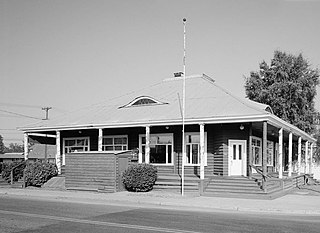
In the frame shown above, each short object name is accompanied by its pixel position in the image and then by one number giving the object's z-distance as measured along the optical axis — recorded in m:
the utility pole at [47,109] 69.68
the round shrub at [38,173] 25.22
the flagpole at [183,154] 20.20
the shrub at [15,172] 26.91
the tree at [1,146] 120.53
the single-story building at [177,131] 22.53
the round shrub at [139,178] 21.47
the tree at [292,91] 43.94
